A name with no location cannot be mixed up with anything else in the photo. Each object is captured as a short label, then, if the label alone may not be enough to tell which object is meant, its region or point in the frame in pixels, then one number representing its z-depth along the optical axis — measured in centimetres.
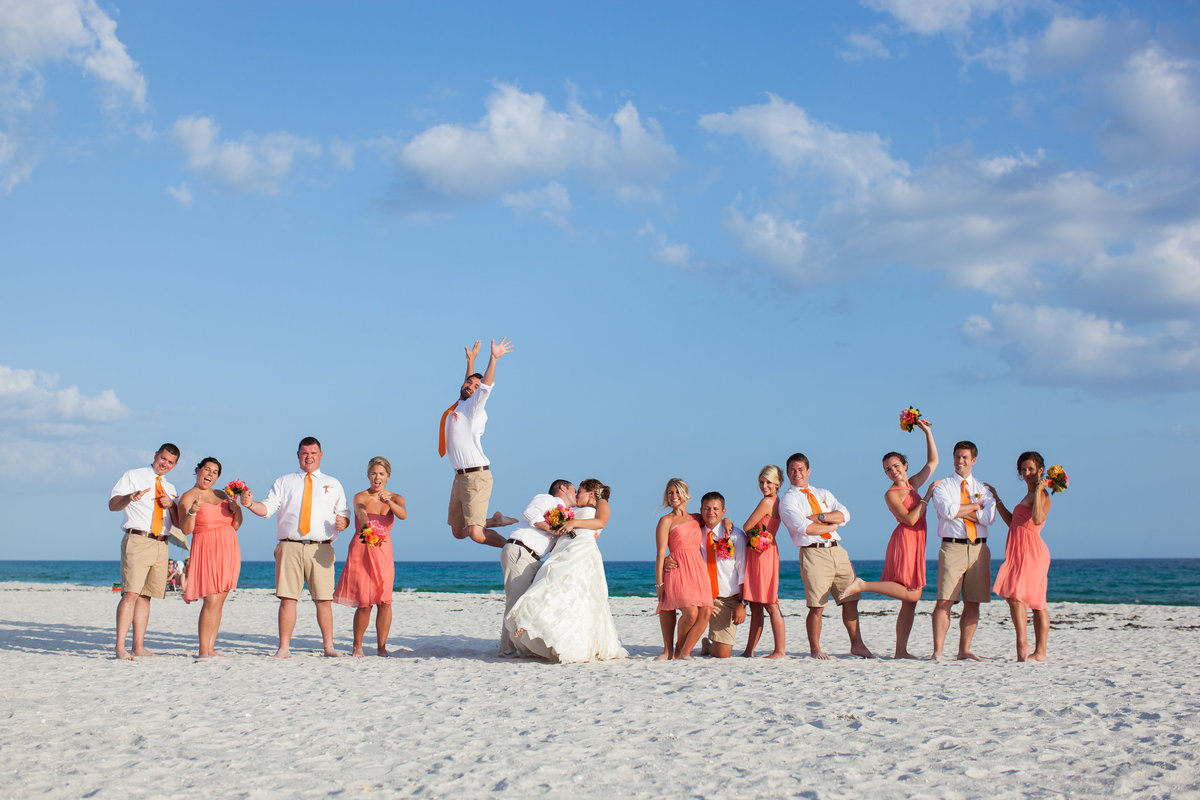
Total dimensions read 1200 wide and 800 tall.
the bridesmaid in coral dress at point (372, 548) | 931
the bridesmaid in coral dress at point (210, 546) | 909
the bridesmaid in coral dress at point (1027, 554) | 865
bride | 875
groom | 934
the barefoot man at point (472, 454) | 951
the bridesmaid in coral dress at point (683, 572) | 899
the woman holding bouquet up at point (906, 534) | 901
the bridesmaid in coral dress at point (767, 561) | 916
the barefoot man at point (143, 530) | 908
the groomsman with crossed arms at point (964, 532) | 880
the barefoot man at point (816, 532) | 903
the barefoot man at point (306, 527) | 911
